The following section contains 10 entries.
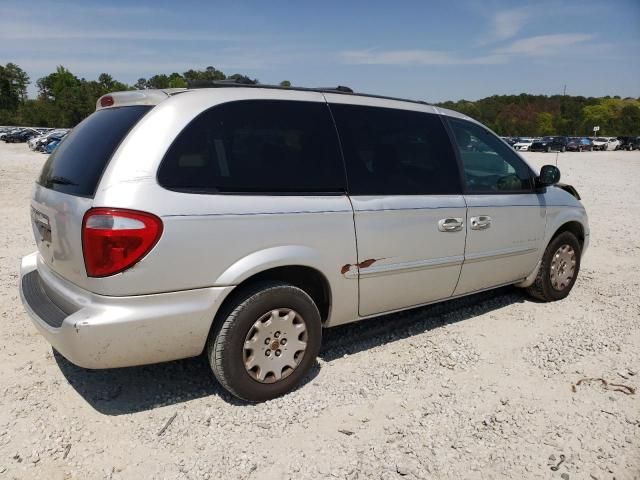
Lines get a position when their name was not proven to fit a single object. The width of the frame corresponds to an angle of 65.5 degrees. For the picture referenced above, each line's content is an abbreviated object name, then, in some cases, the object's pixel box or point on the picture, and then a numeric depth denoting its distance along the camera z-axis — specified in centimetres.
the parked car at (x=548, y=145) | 4774
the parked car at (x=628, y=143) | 5397
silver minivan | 254
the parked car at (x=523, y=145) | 5063
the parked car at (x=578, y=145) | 5124
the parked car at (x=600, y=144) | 5312
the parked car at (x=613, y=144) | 5394
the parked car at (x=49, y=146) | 3315
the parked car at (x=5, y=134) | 4878
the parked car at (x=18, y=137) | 4824
